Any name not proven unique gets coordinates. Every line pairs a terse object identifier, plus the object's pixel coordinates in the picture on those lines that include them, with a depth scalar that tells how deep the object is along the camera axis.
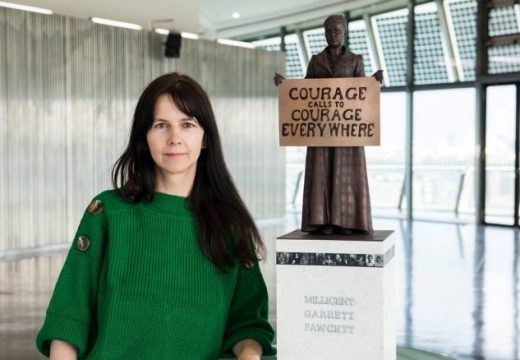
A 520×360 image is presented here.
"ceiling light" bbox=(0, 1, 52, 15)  9.08
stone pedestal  2.31
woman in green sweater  1.72
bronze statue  2.53
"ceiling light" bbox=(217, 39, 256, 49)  12.47
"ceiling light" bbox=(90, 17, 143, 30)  10.31
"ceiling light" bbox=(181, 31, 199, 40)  11.68
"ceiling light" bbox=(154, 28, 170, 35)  11.21
